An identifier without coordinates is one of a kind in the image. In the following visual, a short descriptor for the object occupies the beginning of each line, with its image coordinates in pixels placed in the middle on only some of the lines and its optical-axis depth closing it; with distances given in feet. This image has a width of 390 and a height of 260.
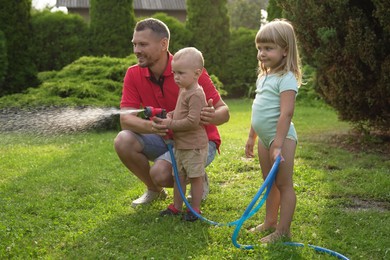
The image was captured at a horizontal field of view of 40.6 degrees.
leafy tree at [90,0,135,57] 45.88
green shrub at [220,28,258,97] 51.39
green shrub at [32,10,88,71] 46.06
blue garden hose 10.46
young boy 12.41
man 13.70
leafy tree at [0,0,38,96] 40.68
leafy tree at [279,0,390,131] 20.49
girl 11.00
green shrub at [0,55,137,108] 28.45
